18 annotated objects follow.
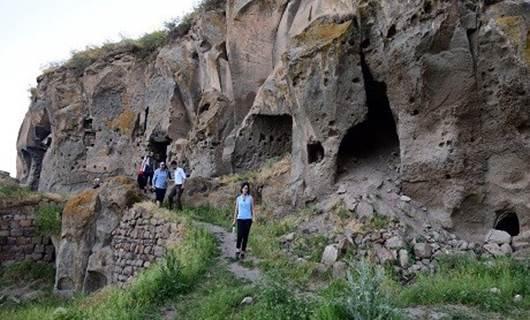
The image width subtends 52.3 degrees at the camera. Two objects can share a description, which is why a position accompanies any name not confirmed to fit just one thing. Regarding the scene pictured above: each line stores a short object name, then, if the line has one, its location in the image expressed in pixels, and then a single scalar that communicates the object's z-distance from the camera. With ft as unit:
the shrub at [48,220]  56.54
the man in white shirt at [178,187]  46.37
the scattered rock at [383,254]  28.96
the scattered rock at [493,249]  29.33
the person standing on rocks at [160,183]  46.60
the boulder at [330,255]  29.63
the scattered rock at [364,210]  33.36
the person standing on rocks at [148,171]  57.00
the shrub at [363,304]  18.30
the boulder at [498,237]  30.30
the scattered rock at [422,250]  29.50
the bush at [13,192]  60.43
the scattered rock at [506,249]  29.27
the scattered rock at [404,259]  28.73
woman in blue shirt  33.01
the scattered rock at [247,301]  24.20
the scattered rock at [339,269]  27.71
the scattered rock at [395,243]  29.91
